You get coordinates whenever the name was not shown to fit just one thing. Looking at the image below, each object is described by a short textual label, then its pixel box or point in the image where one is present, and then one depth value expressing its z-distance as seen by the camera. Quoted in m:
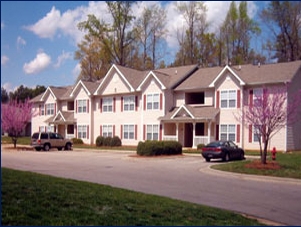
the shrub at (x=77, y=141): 45.75
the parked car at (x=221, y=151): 25.34
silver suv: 34.22
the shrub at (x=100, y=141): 42.44
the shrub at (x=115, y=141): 42.12
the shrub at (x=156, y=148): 29.36
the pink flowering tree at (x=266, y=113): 20.69
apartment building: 34.59
